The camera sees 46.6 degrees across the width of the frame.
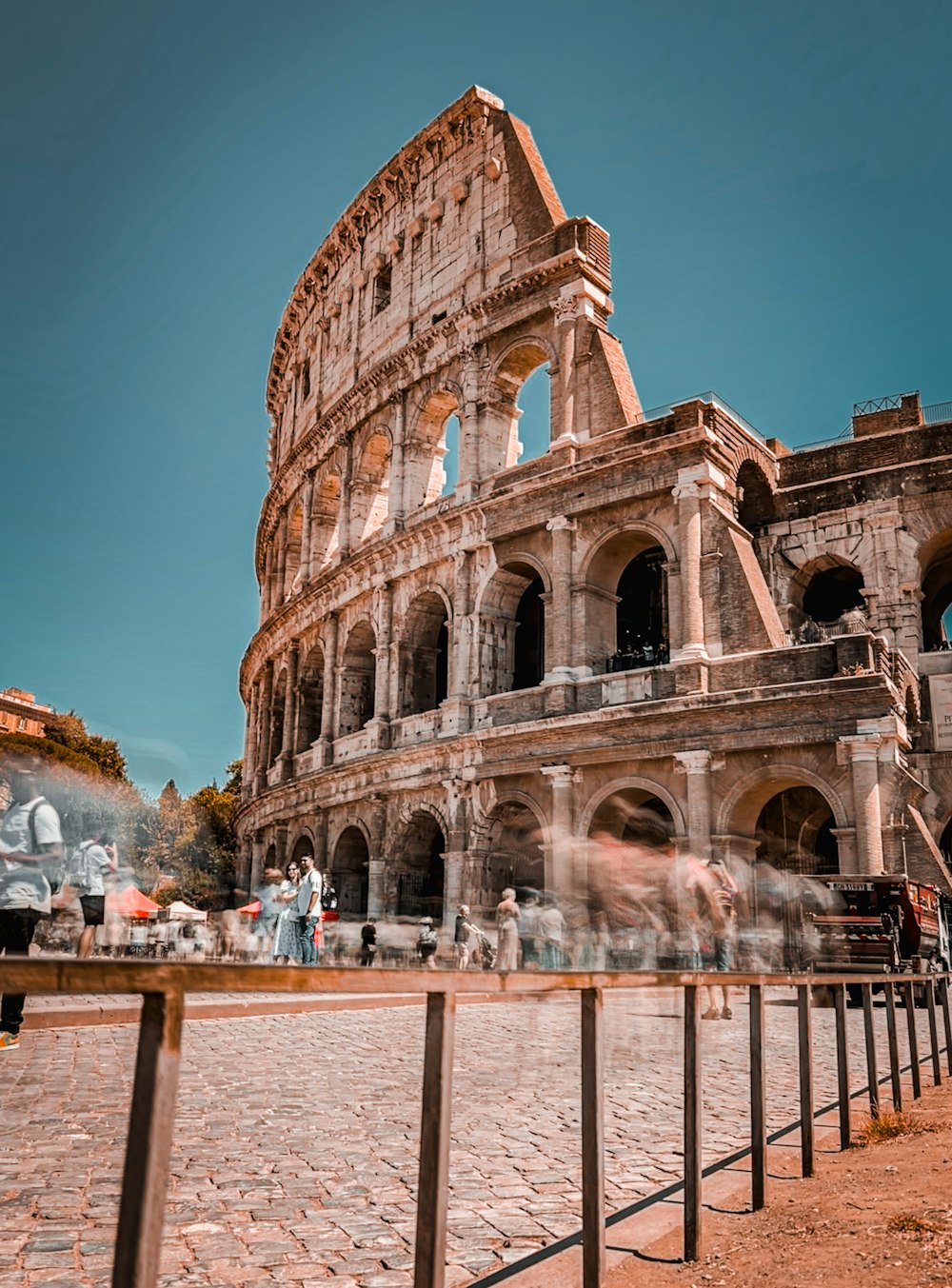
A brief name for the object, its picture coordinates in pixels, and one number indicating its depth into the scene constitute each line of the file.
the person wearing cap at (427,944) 18.16
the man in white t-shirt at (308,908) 14.04
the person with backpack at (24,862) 6.61
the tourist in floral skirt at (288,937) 14.31
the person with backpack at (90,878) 9.08
